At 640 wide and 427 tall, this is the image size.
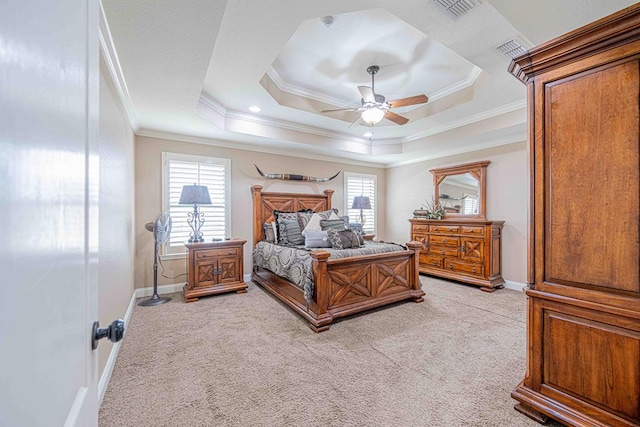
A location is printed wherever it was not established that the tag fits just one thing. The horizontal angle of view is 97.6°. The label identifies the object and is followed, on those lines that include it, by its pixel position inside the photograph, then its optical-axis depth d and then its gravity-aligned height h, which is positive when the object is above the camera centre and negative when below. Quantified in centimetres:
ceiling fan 328 +133
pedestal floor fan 382 -31
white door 40 +0
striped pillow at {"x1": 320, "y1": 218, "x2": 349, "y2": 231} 433 -18
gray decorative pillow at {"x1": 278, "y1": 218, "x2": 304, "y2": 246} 446 -32
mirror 495 +46
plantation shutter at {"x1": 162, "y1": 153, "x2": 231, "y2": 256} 434 +33
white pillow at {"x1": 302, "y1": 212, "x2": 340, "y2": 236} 443 -18
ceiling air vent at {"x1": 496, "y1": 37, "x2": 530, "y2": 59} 242 +148
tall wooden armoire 141 -7
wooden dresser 443 -64
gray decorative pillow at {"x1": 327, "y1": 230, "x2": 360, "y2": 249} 369 -35
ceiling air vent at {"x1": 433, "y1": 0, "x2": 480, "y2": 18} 197 +150
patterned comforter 316 -60
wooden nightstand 392 -82
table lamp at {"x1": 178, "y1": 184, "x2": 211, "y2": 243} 390 +20
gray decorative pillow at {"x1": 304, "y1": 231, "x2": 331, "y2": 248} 399 -39
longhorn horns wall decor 507 +68
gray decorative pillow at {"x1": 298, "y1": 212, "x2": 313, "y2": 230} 466 -11
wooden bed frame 302 -90
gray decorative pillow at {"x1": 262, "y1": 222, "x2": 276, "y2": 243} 470 -33
